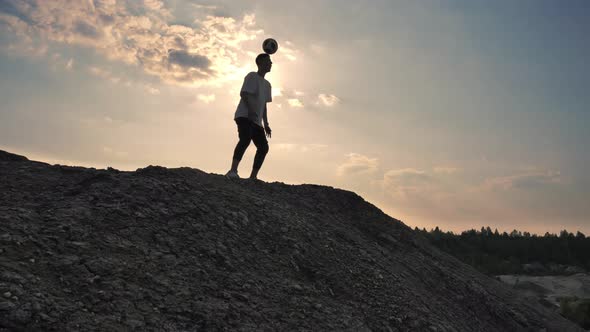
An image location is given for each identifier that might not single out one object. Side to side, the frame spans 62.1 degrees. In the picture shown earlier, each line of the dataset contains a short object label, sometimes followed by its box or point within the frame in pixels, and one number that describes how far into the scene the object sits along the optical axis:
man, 7.27
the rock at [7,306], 3.09
